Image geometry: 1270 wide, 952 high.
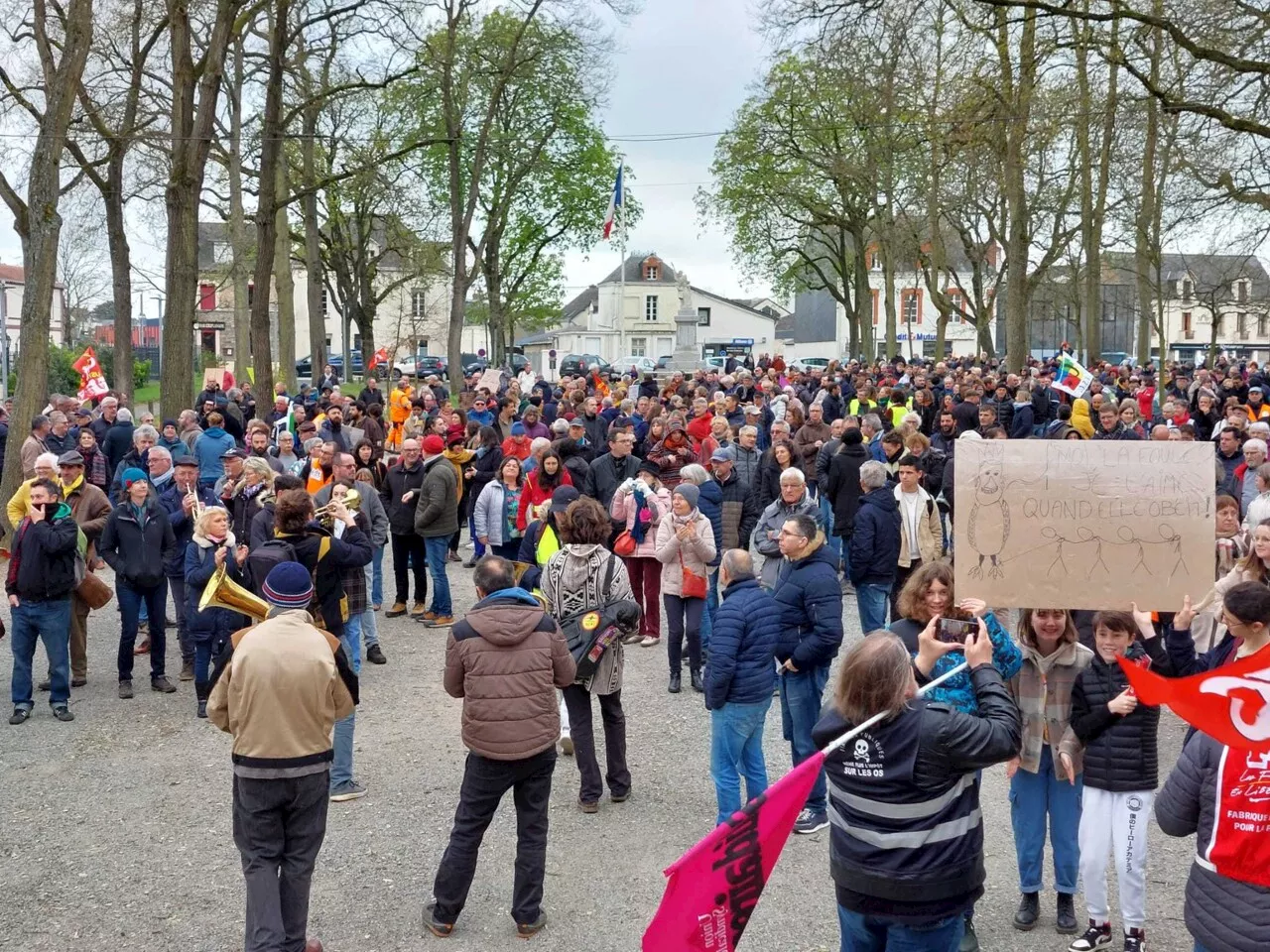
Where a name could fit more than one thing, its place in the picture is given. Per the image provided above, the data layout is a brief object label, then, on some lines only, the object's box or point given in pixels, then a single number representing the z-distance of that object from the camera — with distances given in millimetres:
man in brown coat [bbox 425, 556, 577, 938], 5547
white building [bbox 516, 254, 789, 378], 93438
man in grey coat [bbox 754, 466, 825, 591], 7875
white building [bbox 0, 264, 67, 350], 48381
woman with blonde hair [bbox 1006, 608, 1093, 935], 5426
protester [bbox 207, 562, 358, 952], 5102
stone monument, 42625
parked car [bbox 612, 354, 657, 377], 49472
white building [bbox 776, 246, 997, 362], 83875
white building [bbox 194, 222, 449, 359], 74875
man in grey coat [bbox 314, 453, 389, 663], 9820
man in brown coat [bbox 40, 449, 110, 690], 9594
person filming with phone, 3906
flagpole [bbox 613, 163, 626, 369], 41003
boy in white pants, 5273
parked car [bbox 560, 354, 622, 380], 40747
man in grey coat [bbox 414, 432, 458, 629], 11406
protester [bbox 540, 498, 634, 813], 7008
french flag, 41594
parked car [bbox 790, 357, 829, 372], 65856
